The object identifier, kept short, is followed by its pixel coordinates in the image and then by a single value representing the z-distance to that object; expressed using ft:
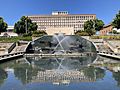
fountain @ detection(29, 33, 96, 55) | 48.96
